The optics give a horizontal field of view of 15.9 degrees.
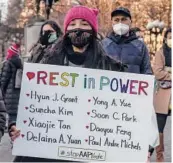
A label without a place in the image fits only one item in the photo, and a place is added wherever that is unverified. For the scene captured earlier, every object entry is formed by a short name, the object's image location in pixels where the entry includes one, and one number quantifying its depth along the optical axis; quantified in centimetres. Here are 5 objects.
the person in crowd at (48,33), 686
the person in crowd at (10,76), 809
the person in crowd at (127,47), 554
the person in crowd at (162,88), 751
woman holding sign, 395
